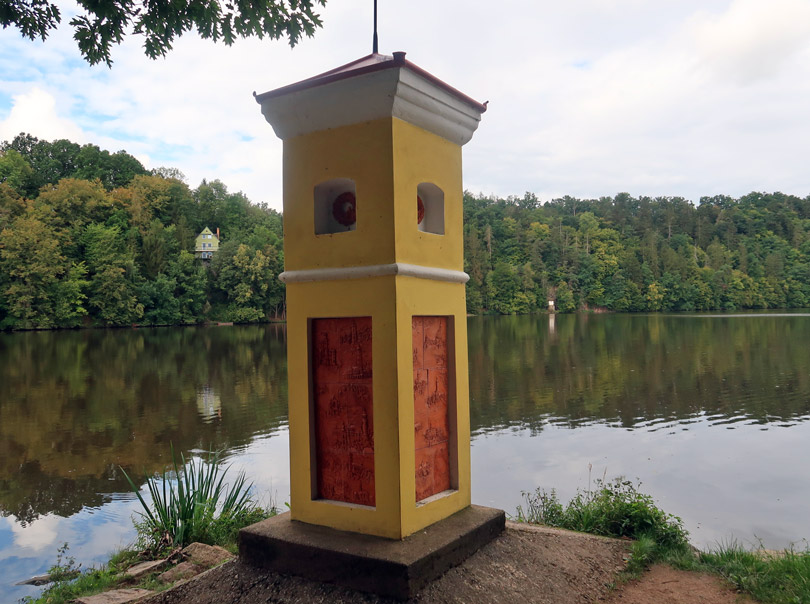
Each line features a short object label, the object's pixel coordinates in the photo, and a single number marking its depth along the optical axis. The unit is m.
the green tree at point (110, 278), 50.59
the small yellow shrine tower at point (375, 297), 3.53
